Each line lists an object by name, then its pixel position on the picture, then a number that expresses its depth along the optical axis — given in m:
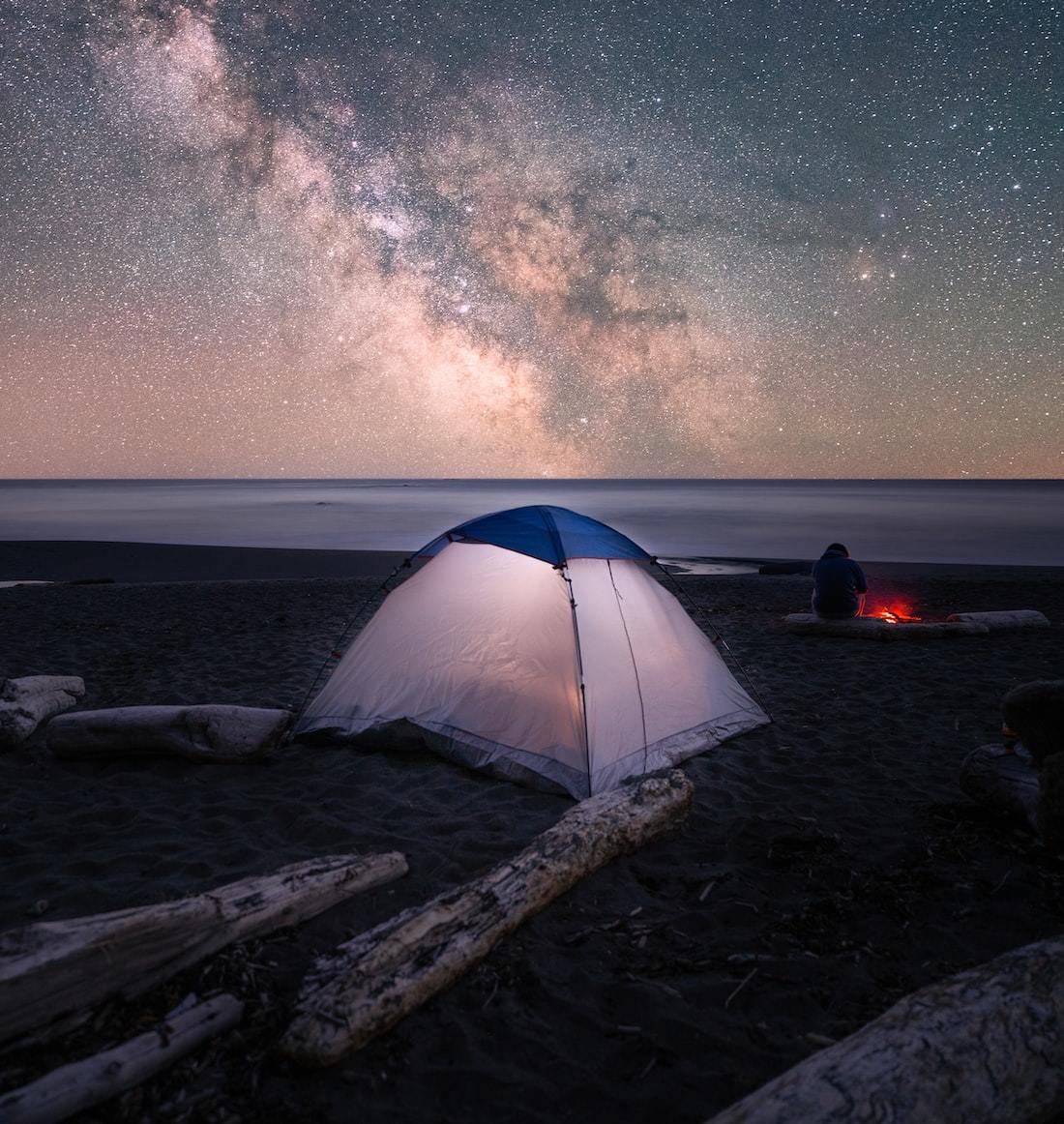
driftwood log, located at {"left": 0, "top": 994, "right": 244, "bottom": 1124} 2.38
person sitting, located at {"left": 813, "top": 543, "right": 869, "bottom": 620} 11.25
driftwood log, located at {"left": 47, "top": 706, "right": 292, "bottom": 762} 5.88
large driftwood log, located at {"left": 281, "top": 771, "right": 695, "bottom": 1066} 2.85
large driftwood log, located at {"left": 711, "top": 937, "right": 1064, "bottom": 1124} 2.25
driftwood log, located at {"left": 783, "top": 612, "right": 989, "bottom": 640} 10.72
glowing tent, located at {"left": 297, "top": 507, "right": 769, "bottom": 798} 5.69
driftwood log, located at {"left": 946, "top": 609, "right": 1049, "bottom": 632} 11.33
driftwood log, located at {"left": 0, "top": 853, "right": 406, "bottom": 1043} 2.72
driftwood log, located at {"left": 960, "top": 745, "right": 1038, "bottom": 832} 4.77
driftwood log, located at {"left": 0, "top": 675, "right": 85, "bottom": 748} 6.24
